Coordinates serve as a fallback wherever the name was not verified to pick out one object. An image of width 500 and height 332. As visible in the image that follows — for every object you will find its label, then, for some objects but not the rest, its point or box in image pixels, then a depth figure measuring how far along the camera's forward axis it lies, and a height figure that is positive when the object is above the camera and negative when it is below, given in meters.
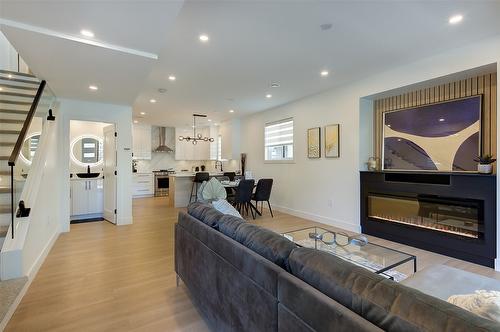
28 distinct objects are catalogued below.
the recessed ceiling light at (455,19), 2.52 +1.48
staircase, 2.65 +0.75
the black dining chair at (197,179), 7.07 -0.45
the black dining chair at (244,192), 5.52 -0.63
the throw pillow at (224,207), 2.76 -0.48
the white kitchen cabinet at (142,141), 9.38 +0.88
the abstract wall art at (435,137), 3.35 +0.39
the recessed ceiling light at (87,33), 2.37 +1.26
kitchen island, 7.19 -0.71
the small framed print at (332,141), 4.80 +0.44
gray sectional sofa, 0.78 -0.51
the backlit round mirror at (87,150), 6.90 +0.40
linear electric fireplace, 3.19 -0.73
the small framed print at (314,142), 5.22 +0.45
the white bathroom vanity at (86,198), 5.48 -0.74
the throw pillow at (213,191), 3.79 -0.41
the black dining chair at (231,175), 7.69 -0.34
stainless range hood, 9.78 +0.98
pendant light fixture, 7.51 +1.46
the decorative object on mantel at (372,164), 4.34 -0.01
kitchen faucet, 9.56 +0.03
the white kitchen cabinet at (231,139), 8.09 +0.83
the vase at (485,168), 3.03 -0.07
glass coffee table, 2.13 -0.85
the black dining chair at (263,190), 5.71 -0.60
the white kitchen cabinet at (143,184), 9.31 -0.76
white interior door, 5.18 -0.19
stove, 9.52 -0.72
